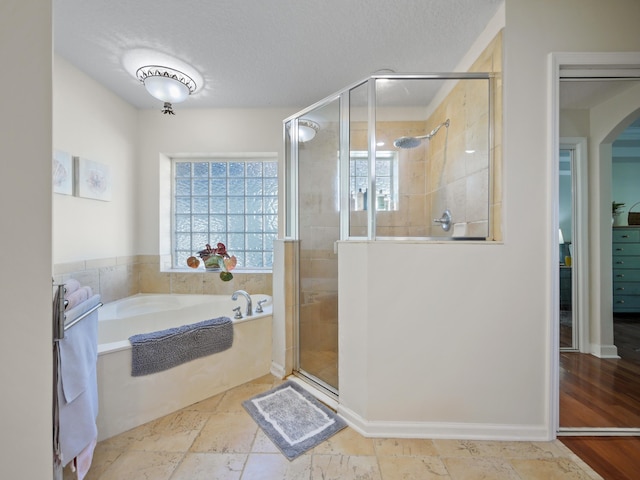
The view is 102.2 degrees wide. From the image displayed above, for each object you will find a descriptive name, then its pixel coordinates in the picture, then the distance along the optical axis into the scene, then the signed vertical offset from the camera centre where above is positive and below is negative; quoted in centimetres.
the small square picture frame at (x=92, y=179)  203 +49
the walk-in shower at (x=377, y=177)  157 +43
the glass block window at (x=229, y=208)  291 +34
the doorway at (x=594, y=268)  158 -26
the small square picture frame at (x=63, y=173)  183 +48
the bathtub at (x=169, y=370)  148 -84
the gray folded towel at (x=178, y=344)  156 -70
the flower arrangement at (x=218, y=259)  263 -21
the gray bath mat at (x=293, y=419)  140 -110
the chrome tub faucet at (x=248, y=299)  208 -50
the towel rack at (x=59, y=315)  87 -26
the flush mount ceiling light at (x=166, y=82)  193 +119
